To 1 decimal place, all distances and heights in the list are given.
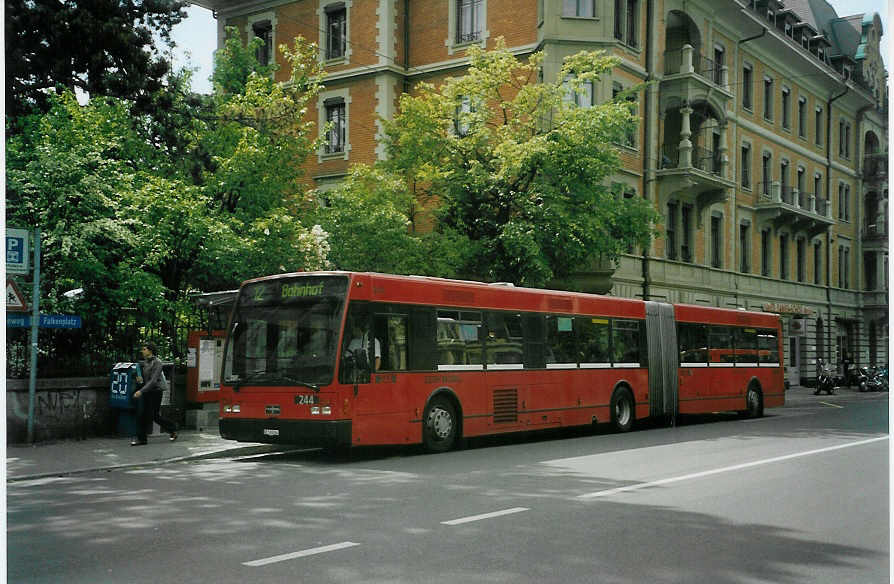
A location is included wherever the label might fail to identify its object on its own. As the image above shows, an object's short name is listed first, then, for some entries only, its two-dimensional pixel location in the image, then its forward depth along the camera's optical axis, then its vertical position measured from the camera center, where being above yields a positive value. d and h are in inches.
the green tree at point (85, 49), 589.3 +204.2
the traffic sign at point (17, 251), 525.3 +51.2
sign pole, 542.8 +8.6
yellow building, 1202.0 +326.6
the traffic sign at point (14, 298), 538.3 +26.2
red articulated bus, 542.9 -7.3
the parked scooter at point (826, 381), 1457.9 -43.0
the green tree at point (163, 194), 623.8 +108.8
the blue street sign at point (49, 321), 591.2 +15.5
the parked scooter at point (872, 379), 1305.4 -37.4
